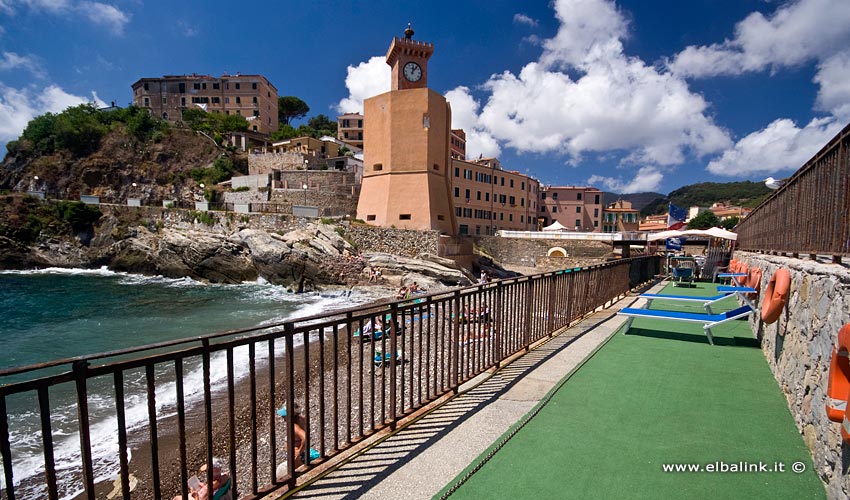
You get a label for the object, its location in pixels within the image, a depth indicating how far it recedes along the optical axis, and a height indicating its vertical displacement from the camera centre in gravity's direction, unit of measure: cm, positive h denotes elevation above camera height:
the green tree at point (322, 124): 8025 +2271
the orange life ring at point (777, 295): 399 -69
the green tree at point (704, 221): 6993 +156
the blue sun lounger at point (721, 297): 638 -118
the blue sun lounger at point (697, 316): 601 -140
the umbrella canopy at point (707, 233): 1595 -15
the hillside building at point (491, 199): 4627 +411
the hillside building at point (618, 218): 6462 +208
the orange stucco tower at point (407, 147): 3103 +690
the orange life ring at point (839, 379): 209 -84
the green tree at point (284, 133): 6022 +1548
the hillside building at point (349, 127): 7394 +1988
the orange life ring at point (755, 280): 619 -84
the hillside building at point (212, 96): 6862 +2454
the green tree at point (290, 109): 8184 +2632
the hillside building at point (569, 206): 5922 +369
